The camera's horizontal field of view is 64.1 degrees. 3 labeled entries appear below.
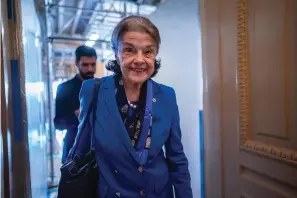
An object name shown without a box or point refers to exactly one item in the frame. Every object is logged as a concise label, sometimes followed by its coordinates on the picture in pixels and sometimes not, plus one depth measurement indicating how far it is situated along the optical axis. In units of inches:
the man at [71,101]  72.1
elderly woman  33.9
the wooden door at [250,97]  24.9
